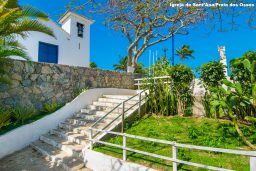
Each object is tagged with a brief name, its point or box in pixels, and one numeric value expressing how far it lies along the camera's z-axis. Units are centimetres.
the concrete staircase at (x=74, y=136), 469
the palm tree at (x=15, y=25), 454
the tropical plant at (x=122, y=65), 2724
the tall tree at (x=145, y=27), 1020
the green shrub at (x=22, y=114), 605
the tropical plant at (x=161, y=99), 622
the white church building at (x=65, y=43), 1056
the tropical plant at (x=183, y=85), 614
